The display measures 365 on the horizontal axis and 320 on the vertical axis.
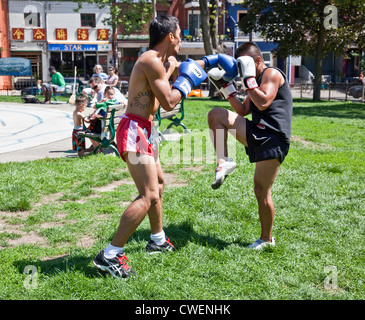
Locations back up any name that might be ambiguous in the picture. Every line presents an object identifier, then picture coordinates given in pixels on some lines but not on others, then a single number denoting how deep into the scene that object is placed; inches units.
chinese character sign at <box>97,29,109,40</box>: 1424.7
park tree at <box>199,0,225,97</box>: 812.6
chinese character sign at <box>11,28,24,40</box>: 1370.6
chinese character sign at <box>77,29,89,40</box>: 1411.2
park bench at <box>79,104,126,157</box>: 299.0
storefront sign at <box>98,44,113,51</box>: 1430.9
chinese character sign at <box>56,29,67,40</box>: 1398.9
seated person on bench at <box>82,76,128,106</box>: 366.6
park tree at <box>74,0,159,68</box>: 981.8
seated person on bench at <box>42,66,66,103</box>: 771.4
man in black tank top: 141.3
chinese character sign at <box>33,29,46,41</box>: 1384.1
